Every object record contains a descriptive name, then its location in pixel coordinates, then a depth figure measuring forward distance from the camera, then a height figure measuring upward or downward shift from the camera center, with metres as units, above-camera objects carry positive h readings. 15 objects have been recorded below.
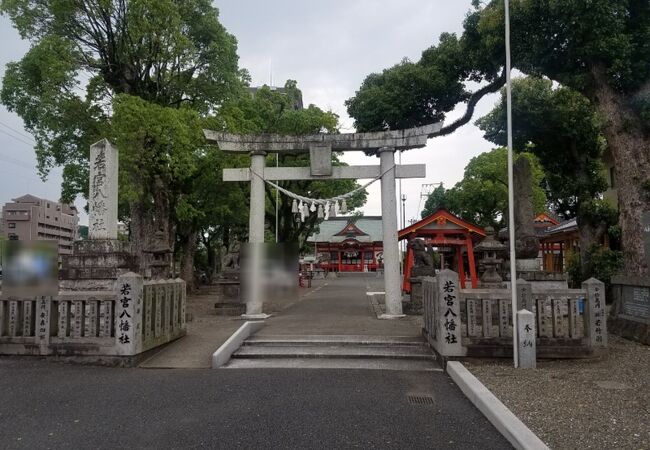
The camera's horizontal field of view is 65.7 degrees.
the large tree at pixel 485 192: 33.94 +4.68
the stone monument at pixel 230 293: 15.25 -1.04
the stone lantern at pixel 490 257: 12.67 +0.05
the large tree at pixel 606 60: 10.77 +4.56
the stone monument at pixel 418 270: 14.77 -0.35
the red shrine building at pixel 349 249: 48.22 +1.04
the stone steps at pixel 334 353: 8.18 -1.61
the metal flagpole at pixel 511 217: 7.51 +0.64
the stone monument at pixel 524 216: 11.74 +1.03
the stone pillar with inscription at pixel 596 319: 8.01 -0.96
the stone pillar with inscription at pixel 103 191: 10.54 +1.47
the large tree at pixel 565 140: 15.85 +3.95
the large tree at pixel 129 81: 16.52 +6.74
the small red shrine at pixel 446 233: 18.77 +0.99
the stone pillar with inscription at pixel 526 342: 7.49 -1.24
